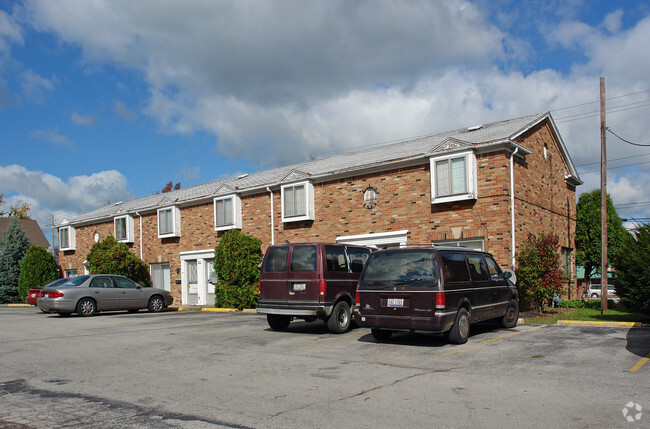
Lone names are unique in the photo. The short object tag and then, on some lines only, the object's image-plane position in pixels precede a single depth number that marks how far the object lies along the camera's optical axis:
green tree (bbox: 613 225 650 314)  11.95
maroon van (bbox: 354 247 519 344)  9.57
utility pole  17.88
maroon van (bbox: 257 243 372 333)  11.80
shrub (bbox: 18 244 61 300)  32.53
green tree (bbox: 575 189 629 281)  30.05
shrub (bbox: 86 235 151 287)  26.53
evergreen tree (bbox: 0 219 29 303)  35.00
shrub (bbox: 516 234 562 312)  15.55
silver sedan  17.97
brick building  16.30
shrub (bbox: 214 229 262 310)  20.56
